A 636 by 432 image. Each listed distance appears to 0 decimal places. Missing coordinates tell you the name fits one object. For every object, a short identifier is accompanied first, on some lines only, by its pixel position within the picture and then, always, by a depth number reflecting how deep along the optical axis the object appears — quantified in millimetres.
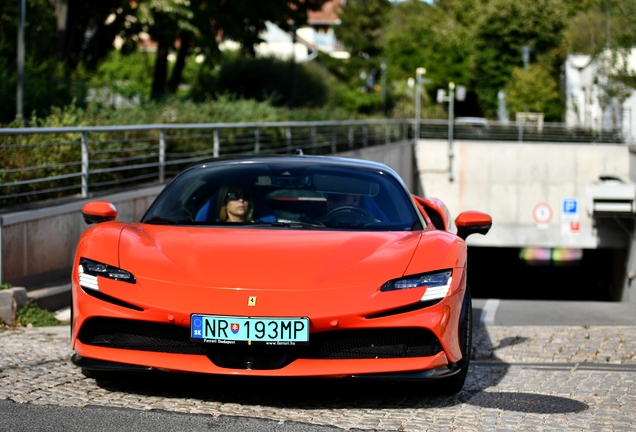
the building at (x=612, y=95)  48938
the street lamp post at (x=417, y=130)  51619
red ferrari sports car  4820
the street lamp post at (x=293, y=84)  43719
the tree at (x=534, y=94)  63125
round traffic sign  47000
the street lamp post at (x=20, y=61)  18312
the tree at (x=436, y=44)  83375
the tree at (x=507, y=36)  71312
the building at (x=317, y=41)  118062
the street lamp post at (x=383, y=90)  82688
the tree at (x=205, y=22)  25614
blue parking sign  46203
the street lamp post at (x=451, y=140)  49594
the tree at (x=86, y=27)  26484
